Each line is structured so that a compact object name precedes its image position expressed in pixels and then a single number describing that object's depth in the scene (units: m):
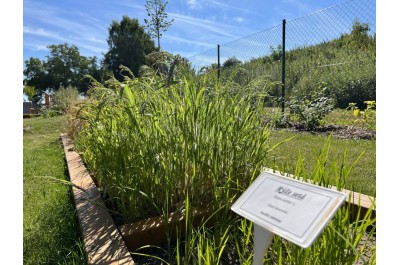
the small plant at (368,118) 5.11
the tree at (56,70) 35.34
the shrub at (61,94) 13.42
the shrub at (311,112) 5.59
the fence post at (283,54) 6.32
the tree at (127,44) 29.64
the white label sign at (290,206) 0.72
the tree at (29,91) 29.77
